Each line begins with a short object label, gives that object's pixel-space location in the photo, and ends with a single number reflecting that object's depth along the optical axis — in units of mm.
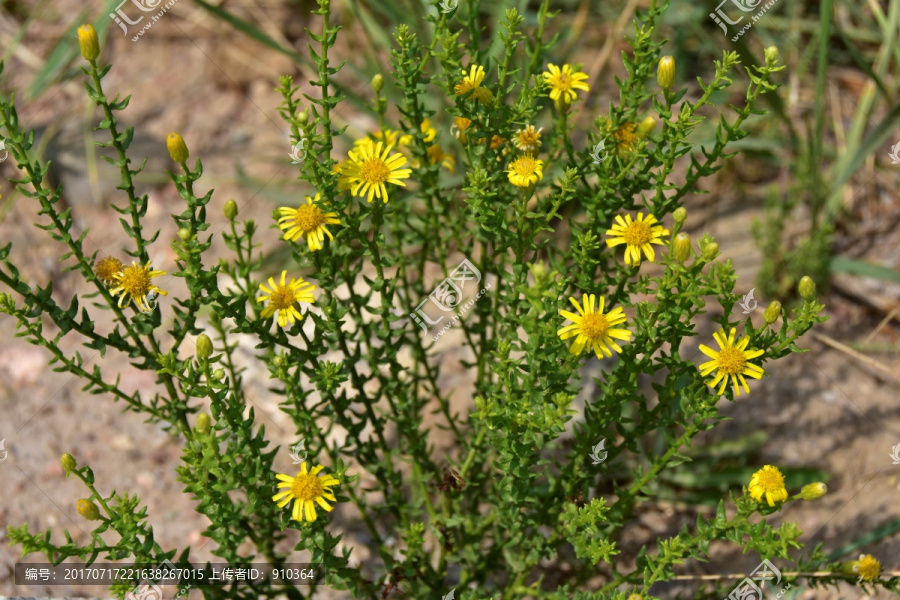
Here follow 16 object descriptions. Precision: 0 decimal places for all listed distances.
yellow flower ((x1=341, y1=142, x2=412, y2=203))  790
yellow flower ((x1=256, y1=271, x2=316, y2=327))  791
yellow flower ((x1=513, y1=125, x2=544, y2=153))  814
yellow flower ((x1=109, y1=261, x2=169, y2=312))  801
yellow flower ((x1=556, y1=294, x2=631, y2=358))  777
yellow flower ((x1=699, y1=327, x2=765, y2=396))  780
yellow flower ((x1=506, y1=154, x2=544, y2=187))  785
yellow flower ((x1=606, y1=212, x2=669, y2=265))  792
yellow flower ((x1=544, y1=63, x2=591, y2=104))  813
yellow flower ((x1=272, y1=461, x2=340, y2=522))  784
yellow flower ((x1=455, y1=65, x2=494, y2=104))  789
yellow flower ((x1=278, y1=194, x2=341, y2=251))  788
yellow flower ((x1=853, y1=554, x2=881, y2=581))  802
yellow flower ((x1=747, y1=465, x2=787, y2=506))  777
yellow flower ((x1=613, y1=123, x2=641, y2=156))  817
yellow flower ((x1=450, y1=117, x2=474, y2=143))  822
